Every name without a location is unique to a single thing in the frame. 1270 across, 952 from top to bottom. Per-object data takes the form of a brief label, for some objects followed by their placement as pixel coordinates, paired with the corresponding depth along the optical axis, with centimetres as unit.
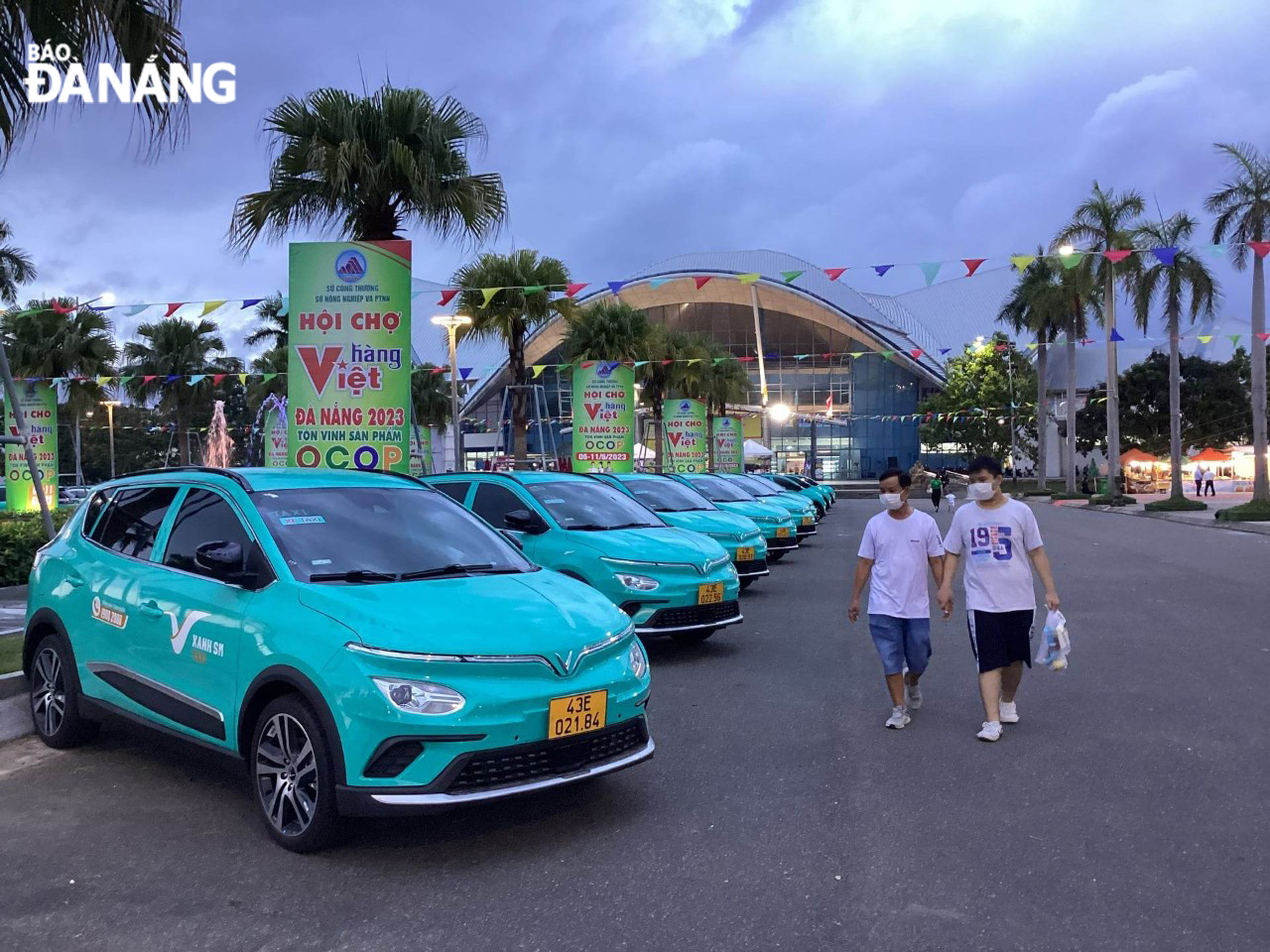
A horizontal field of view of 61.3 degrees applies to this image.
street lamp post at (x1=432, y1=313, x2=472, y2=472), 2658
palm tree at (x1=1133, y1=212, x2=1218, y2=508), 3950
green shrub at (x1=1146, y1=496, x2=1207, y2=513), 3869
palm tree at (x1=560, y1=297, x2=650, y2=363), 3225
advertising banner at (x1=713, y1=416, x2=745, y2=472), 4366
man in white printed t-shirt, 621
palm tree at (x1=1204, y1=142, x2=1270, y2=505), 3347
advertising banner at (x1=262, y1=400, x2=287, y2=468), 2192
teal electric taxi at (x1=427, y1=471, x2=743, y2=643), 882
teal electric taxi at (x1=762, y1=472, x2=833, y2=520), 3219
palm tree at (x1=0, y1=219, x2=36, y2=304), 3419
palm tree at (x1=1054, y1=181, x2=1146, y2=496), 4388
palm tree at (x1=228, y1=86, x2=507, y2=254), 1304
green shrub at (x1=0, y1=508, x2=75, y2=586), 1366
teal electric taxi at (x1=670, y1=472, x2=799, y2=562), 1795
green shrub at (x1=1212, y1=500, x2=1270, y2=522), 3197
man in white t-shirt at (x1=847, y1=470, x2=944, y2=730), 652
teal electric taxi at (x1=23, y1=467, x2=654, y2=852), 423
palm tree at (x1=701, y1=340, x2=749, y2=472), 4619
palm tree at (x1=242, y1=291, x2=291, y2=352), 4234
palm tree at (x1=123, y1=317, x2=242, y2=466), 4378
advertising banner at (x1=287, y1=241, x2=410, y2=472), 1202
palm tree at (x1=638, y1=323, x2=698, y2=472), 4012
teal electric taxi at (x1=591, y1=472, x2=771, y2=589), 1309
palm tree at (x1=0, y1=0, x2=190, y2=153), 638
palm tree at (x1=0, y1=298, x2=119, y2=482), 3447
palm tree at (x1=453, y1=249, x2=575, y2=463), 2362
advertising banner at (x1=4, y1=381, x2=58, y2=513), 2925
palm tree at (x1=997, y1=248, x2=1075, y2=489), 5188
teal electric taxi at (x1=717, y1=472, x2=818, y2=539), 2189
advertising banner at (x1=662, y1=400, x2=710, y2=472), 3394
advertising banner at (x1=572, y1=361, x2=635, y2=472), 2531
